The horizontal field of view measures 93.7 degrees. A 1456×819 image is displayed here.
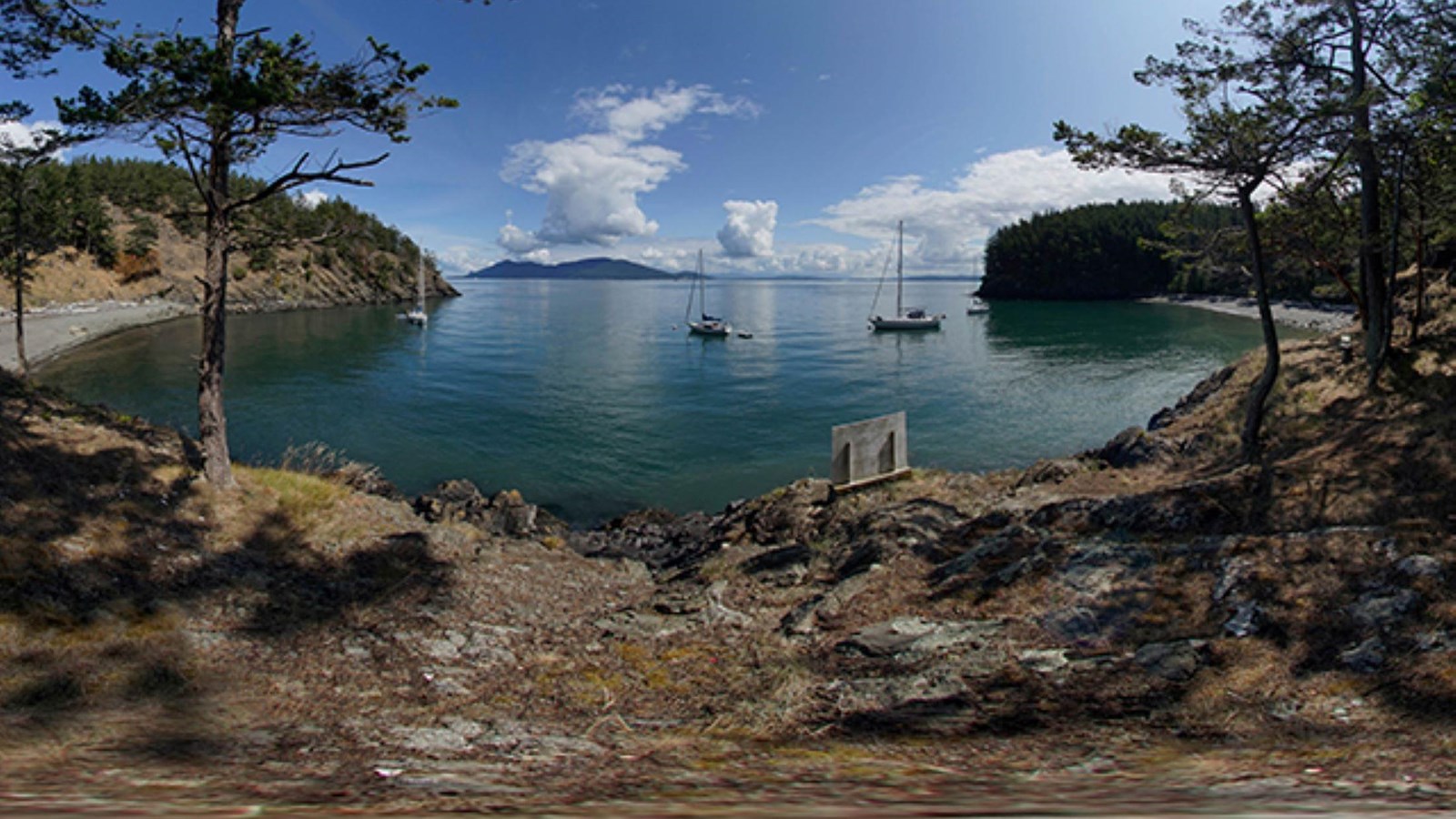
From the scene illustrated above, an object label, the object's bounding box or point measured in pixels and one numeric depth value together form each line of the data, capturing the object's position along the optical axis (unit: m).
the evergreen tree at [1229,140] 9.81
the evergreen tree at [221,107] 7.14
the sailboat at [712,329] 66.75
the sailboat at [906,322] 77.44
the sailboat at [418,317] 76.31
